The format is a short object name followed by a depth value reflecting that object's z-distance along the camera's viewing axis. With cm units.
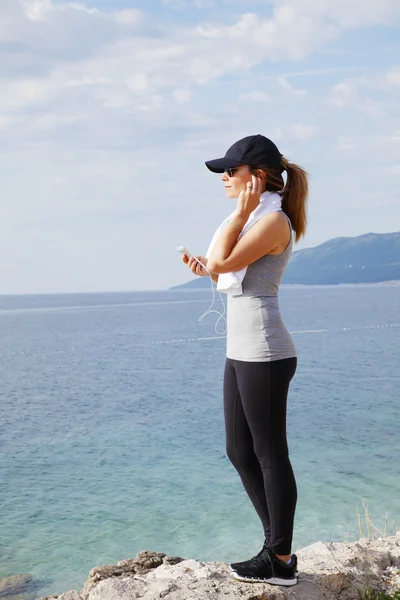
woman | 328
